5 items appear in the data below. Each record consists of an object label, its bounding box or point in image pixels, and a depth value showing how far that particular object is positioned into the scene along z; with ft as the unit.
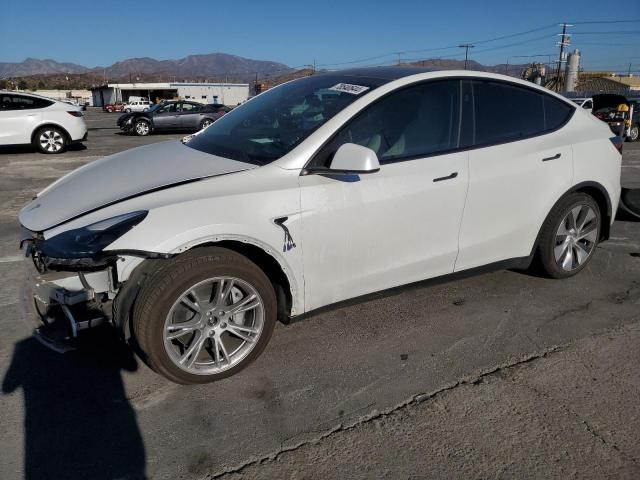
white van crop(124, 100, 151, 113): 196.54
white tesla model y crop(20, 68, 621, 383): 8.63
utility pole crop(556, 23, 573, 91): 194.71
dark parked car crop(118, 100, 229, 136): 66.59
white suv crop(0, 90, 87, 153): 40.29
